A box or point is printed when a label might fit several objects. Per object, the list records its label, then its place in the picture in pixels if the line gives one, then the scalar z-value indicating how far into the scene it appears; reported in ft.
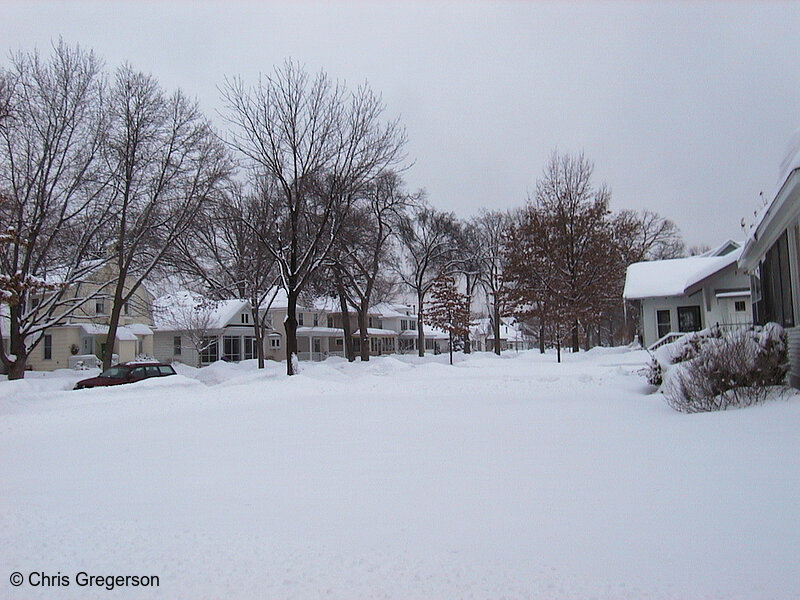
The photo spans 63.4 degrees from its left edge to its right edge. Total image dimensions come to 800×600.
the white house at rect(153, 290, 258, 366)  161.17
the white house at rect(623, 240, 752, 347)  88.63
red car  79.20
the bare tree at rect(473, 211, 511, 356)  186.25
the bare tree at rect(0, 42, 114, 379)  82.69
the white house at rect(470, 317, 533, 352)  302.39
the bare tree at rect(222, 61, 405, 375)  80.69
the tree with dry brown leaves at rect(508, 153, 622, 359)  133.18
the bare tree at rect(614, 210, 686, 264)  188.24
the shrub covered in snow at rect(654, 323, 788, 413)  35.42
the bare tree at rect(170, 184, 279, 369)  110.63
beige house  138.51
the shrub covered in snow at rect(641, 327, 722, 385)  46.49
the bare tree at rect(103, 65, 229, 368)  90.74
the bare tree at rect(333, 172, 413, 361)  125.59
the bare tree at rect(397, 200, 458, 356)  166.61
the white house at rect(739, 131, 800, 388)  34.43
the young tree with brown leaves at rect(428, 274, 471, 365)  160.25
